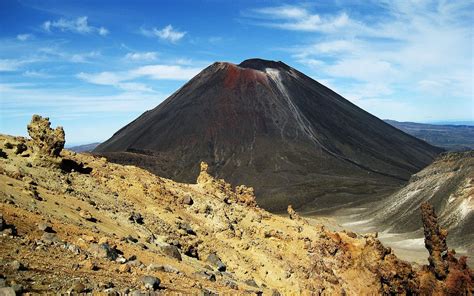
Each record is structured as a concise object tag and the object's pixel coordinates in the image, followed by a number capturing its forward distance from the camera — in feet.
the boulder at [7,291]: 20.88
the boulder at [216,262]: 45.48
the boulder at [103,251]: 31.53
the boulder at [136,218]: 45.16
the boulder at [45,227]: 31.32
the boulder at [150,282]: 28.35
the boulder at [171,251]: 40.88
